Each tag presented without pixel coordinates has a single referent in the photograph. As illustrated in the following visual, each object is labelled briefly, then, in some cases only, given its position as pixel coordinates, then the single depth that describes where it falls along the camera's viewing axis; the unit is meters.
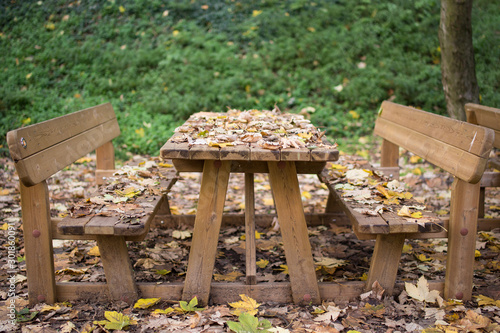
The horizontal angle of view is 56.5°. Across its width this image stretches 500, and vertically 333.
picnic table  2.60
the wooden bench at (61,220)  2.34
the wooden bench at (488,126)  3.29
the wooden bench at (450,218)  2.37
